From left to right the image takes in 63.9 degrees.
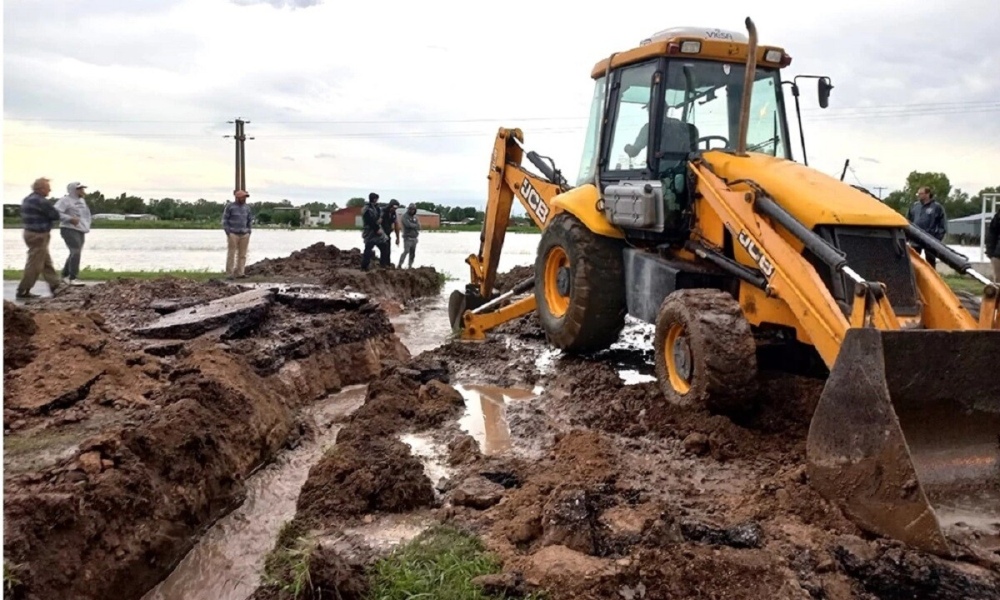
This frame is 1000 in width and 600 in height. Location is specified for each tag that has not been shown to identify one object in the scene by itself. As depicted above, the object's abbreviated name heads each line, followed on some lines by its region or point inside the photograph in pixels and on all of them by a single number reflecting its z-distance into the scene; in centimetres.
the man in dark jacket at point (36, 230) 1087
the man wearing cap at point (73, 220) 1229
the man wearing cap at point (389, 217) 1644
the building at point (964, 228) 3566
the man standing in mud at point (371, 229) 1549
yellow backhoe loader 408
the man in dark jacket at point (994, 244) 1169
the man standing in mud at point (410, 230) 1749
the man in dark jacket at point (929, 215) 1119
